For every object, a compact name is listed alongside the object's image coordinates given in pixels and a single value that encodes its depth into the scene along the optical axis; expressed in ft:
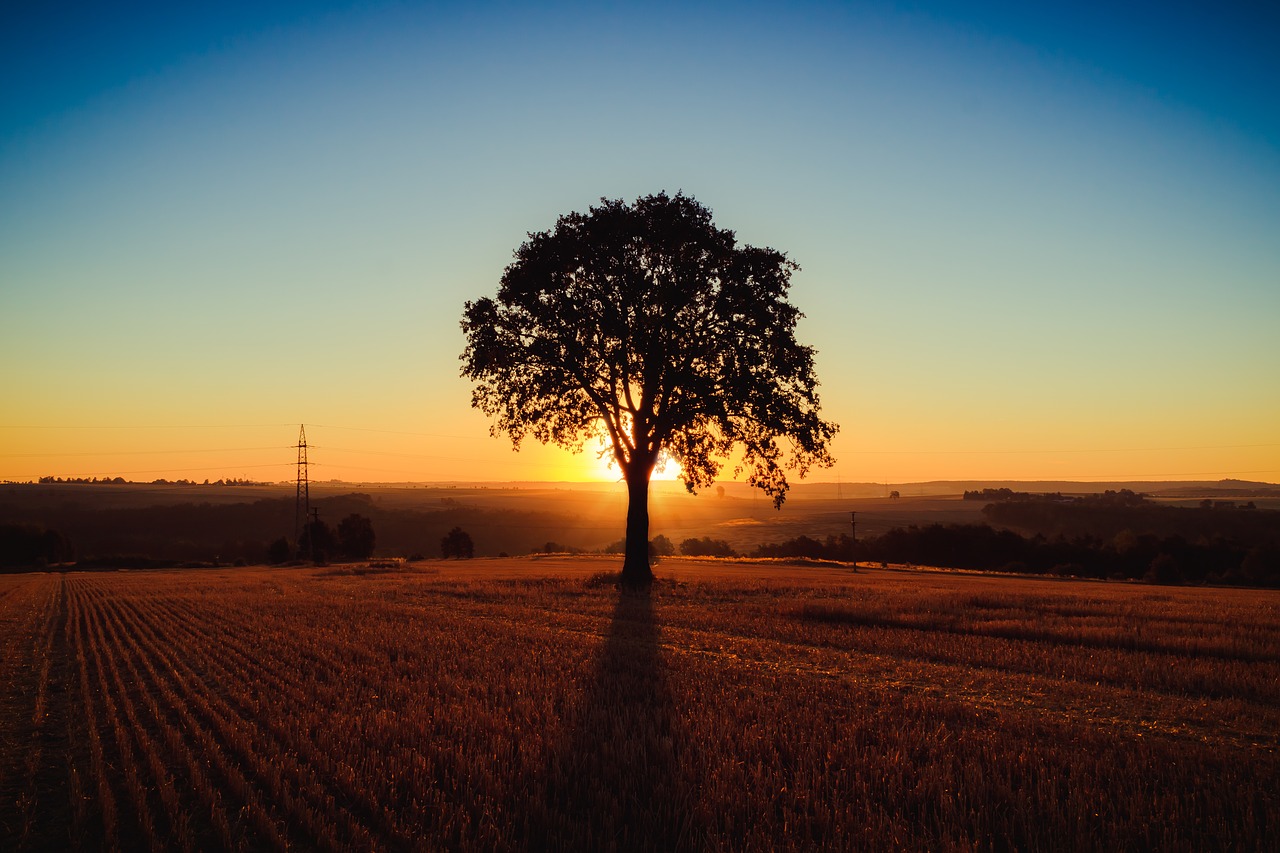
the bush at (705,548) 283.18
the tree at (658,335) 82.38
